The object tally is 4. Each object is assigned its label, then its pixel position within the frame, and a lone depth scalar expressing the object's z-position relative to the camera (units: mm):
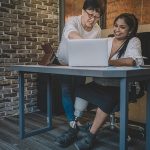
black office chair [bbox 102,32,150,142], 2637
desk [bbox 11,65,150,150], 1688
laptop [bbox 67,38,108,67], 1920
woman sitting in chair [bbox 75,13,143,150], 2189
